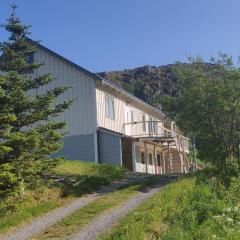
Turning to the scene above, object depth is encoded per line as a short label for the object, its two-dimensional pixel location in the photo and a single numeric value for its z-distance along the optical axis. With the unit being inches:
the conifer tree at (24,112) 395.2
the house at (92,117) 768.0
